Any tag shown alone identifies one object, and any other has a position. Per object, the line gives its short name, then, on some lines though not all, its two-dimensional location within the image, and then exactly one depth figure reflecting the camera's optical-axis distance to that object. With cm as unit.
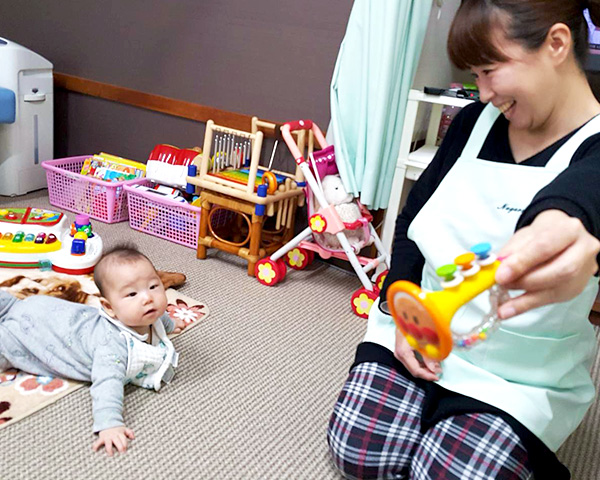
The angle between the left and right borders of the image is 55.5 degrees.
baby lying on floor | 120
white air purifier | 223
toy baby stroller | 168
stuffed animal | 174
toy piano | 169
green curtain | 157
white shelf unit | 165
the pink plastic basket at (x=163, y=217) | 207
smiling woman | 81
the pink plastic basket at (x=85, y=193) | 220
